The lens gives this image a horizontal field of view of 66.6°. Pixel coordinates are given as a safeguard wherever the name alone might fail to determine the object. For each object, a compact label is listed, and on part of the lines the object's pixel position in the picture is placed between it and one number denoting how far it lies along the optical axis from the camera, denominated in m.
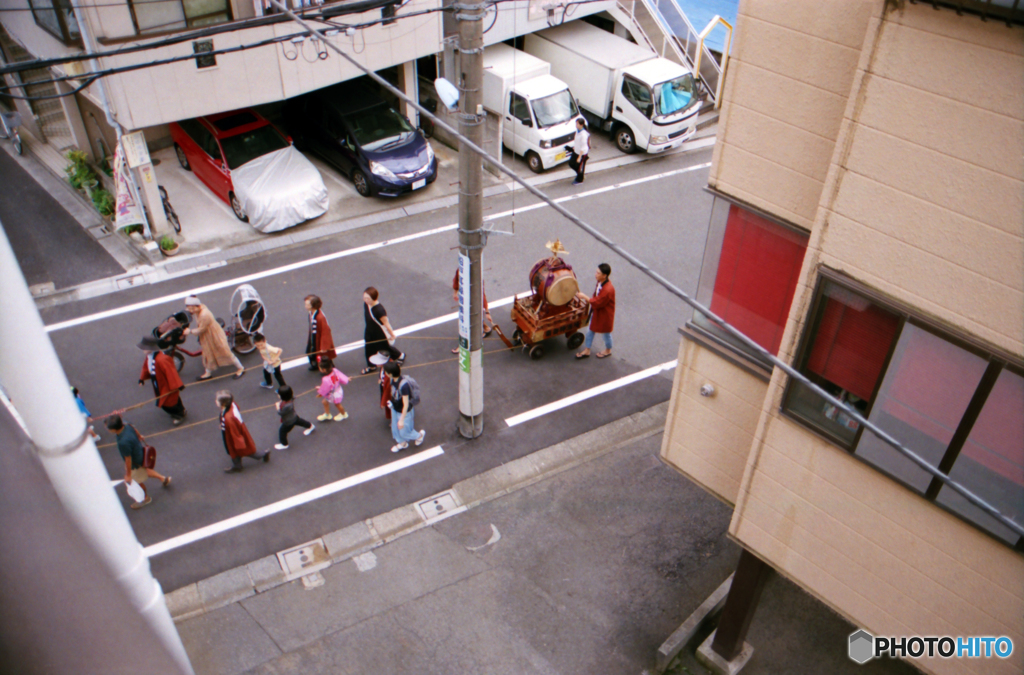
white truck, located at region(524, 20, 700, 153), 17.86
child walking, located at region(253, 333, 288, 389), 11.09
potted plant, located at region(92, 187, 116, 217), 15.38
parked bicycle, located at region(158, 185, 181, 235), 14.84
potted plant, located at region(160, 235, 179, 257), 14.51
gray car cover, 15.08
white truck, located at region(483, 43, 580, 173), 17.30
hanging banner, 14.29
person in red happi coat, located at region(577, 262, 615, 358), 11.48
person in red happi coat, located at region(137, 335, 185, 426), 10.57
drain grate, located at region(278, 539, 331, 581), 9.35
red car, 15.16
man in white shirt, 16.58
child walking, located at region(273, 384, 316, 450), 10.03
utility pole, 8.16
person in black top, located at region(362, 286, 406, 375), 11.09
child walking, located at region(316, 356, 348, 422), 10.66
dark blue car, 16.19
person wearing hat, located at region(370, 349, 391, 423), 10.57
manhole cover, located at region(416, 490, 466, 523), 10.07
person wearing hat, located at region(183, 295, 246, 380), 11.23
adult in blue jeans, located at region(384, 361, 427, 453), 10.08
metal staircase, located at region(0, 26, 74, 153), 17.61
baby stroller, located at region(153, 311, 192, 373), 11.40
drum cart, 11.94
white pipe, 1.65
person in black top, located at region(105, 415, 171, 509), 9.15
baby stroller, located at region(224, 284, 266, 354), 11.84
